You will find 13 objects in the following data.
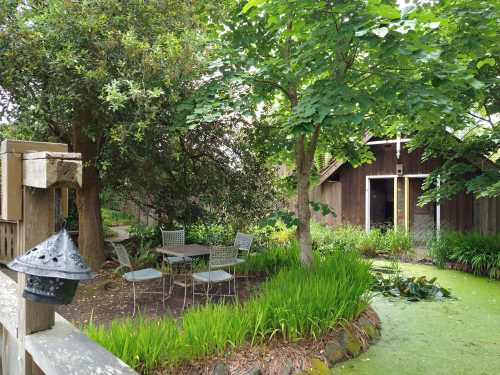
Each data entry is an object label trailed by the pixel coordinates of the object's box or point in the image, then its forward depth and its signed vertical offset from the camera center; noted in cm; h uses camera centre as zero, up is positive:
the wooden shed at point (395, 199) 835 -21
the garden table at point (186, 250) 486 -81
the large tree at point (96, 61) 397 +140
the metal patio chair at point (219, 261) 429 -83
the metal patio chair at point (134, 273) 423 -97
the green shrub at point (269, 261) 566 -108
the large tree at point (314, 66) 275 +119
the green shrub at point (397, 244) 815 -116
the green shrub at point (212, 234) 692 -83
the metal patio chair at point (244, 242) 564 -79
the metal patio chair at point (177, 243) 574 -83
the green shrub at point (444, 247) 710 -107
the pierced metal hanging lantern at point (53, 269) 130 -27
